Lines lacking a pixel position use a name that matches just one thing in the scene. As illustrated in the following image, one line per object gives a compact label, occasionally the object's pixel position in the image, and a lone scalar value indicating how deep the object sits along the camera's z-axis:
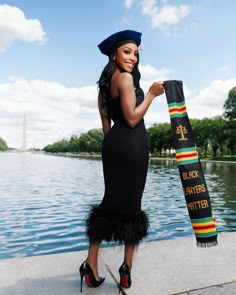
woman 2.94
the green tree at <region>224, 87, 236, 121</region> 56.12
